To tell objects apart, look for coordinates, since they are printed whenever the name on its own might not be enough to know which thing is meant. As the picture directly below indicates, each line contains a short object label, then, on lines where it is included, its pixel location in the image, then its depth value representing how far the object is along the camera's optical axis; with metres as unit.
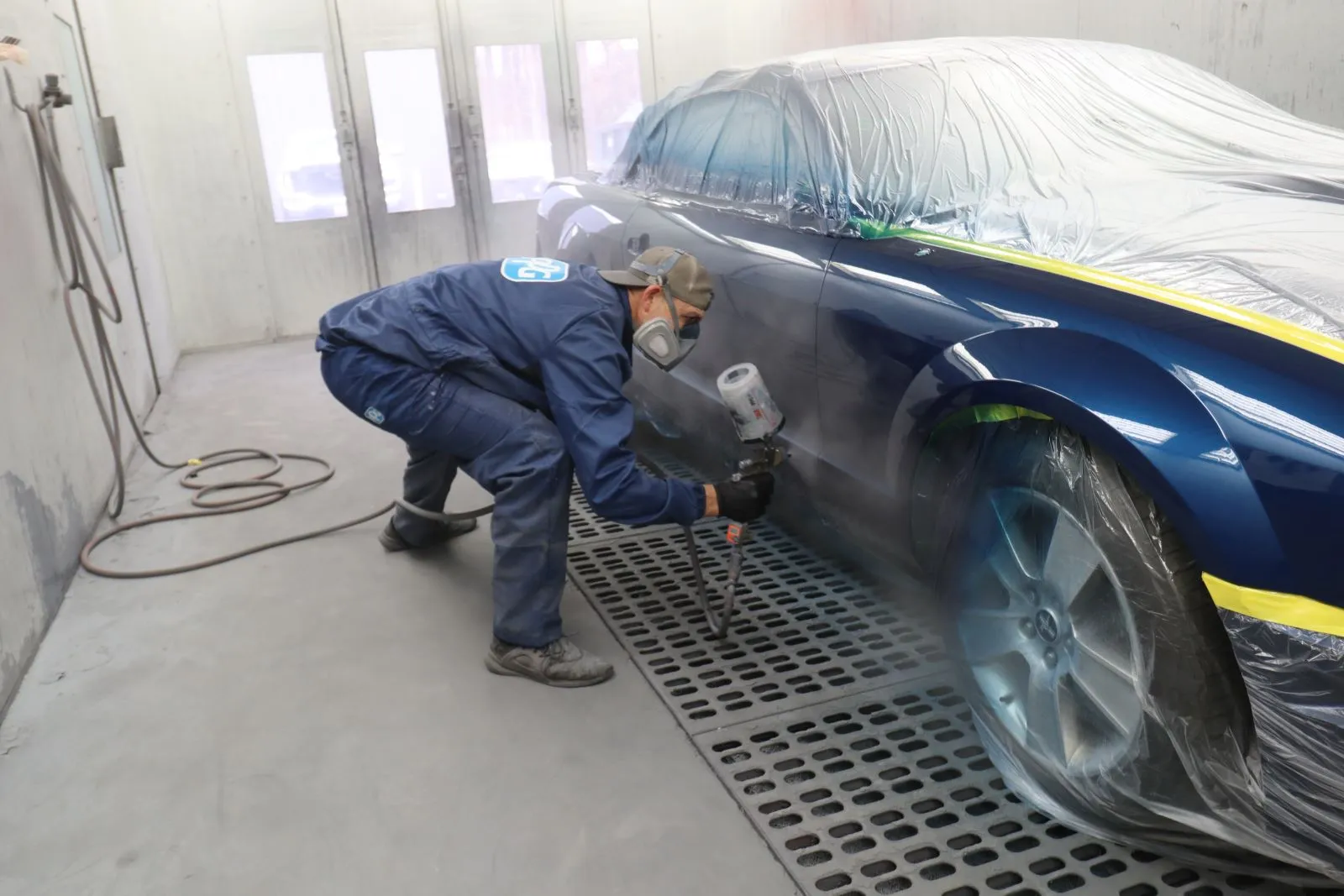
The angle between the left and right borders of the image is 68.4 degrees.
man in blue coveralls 2.26
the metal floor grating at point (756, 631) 2.28
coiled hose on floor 3.22
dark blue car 1.33
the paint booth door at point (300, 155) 5.99
